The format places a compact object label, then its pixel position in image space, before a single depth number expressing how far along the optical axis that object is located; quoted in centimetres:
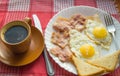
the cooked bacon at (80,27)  107
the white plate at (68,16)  98
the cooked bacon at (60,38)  103
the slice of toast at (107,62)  95
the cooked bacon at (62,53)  99
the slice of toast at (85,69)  93
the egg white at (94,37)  104
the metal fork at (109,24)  107
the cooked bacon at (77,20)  109
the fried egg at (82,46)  99
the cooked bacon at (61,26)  107
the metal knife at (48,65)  96
